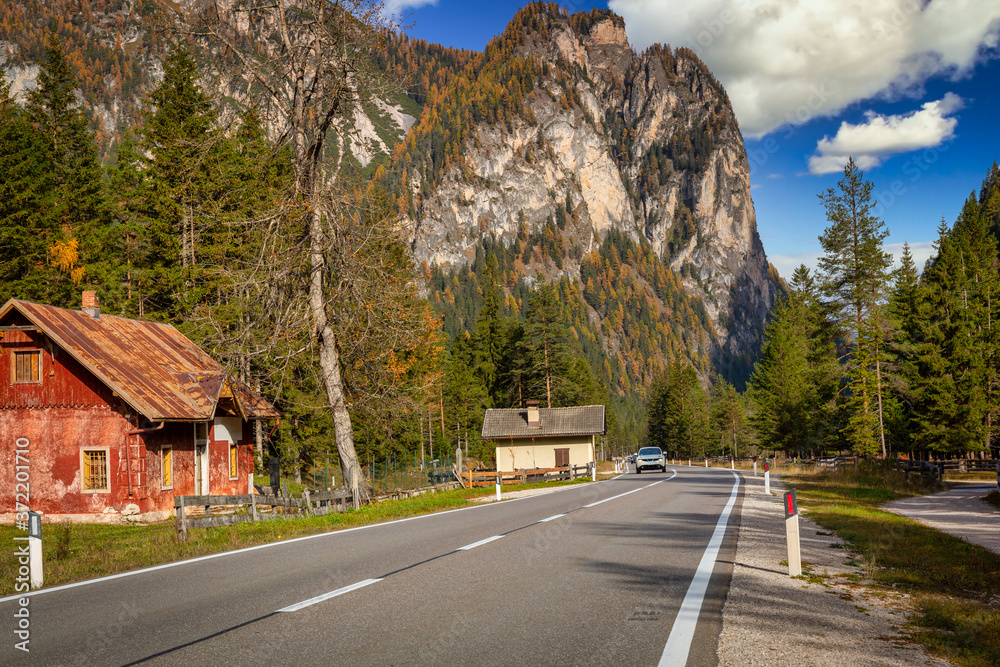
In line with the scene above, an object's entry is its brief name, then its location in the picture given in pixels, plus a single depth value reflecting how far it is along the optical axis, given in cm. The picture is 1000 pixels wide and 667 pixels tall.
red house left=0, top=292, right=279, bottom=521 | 2248
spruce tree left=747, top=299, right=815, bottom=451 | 6334
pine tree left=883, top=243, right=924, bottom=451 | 4372
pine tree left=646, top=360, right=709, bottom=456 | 9931
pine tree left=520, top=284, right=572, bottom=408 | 6838
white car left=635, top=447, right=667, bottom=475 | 4772
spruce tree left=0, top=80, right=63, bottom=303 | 3494
